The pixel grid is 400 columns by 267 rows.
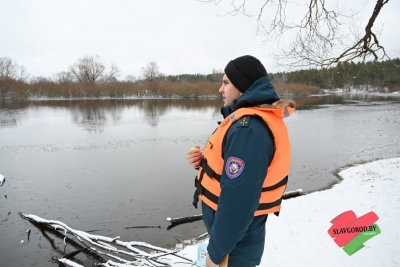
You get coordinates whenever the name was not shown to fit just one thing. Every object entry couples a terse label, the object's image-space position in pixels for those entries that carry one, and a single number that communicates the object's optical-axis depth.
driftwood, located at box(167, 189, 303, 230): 5.75
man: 1.29
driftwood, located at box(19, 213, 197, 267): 3.77
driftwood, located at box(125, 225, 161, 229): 5.66
